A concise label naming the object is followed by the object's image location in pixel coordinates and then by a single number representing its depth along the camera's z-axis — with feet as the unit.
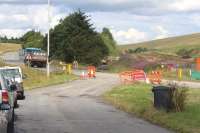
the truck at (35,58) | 255.09
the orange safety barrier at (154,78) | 170.52
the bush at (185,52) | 350.43
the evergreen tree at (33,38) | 457.35
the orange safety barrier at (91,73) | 206.69
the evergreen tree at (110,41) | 389.91
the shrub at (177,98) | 78.33
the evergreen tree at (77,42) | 295.48
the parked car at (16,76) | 108.17
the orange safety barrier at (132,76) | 173.37
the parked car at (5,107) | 48.06
